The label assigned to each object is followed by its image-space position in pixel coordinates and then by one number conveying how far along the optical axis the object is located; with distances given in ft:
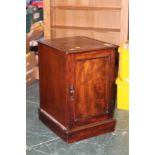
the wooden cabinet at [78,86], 7.14
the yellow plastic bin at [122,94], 9.30
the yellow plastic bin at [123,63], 9.15
